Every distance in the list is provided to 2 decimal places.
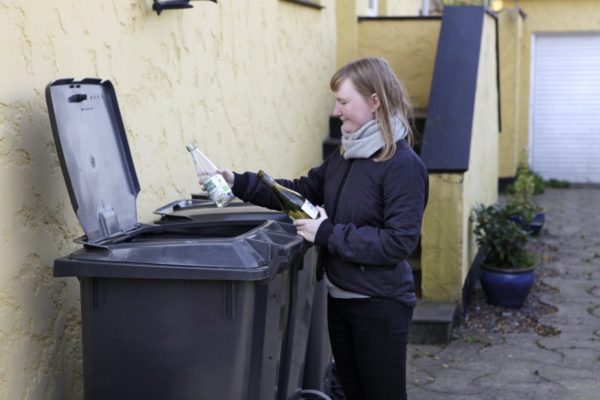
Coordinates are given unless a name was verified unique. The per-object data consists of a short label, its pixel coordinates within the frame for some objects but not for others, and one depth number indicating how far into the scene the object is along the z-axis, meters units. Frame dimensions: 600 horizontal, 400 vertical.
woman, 3.31
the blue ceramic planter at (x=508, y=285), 7.05
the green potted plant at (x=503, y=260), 7.08
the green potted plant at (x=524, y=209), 7.74
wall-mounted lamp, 4.40
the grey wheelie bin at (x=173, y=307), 2.96
